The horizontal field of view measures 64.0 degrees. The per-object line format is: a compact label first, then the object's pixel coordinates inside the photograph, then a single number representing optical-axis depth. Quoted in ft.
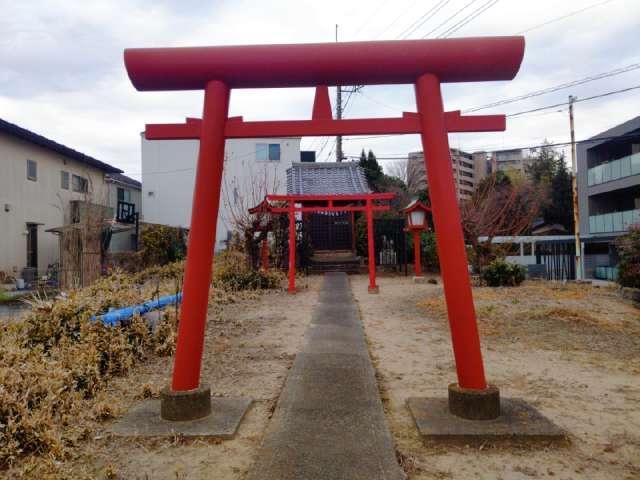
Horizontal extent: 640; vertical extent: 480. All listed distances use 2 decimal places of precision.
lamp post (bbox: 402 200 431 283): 52.34
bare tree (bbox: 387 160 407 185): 158.40
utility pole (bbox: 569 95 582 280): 58.39
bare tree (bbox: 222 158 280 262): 47.32
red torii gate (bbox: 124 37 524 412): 12.83
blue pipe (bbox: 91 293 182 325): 19.11
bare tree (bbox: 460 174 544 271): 47.57
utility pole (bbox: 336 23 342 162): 88.84
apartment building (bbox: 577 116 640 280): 71.97
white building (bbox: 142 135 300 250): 92.07
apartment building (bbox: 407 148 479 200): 148.91
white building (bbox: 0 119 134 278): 61.16
